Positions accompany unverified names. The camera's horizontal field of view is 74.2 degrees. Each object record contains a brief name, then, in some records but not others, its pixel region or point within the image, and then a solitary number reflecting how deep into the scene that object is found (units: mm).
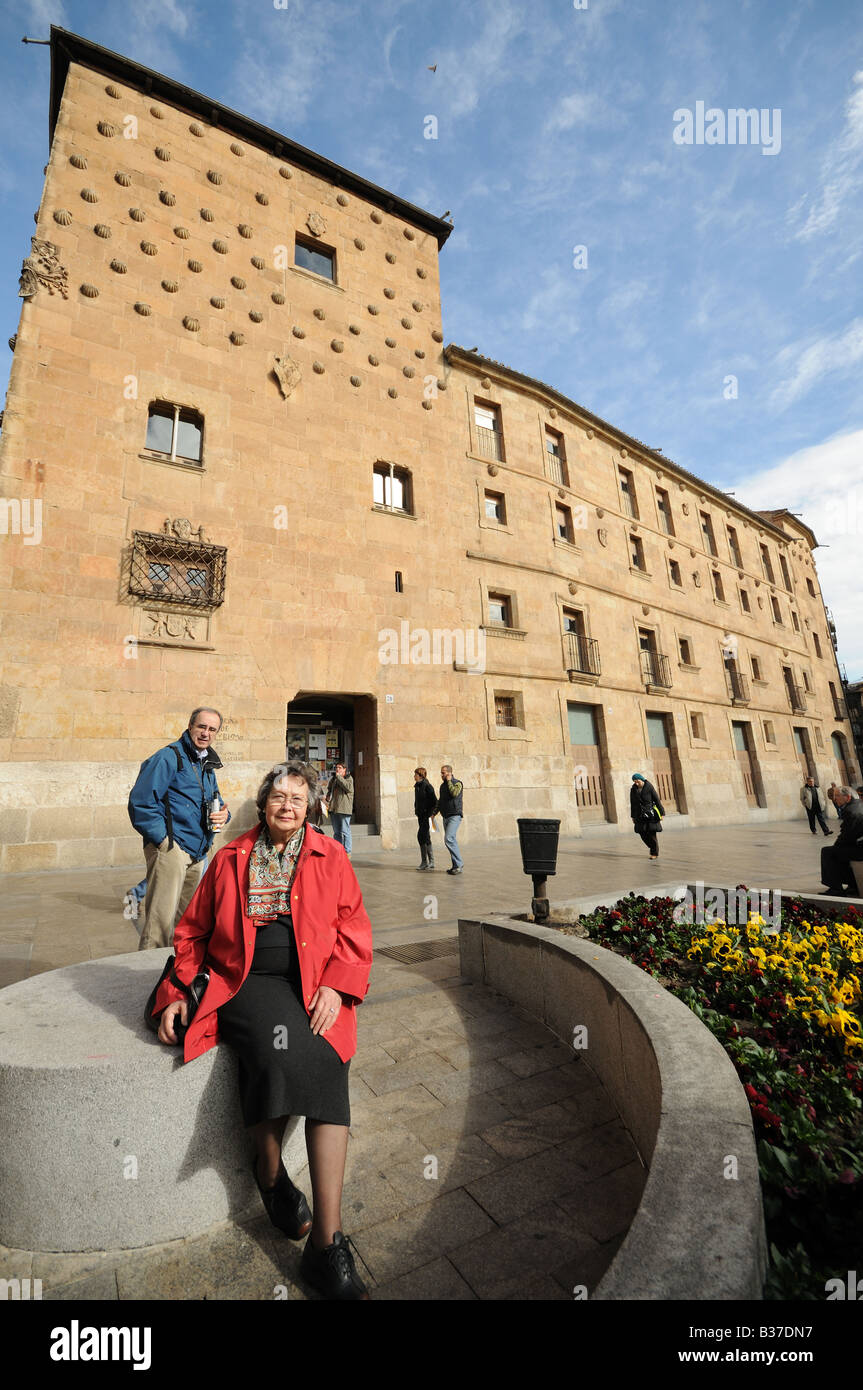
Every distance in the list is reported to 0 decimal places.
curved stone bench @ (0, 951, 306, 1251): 1876
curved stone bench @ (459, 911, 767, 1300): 1271
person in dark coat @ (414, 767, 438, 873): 9742
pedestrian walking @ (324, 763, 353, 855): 9773
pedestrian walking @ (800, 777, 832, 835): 16891
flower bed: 1632
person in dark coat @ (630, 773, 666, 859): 10820
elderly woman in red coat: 1911
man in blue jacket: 3918
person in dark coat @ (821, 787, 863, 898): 5781
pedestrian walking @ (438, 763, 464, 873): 9750
